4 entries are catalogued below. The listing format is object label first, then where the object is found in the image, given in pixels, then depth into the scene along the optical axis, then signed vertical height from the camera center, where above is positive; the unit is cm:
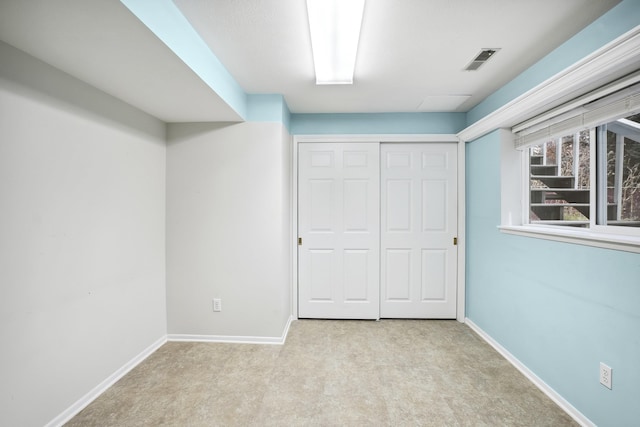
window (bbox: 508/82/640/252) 151 +27
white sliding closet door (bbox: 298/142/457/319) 311 -23
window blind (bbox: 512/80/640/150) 144 +61
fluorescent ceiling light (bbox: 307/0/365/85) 142 +109
